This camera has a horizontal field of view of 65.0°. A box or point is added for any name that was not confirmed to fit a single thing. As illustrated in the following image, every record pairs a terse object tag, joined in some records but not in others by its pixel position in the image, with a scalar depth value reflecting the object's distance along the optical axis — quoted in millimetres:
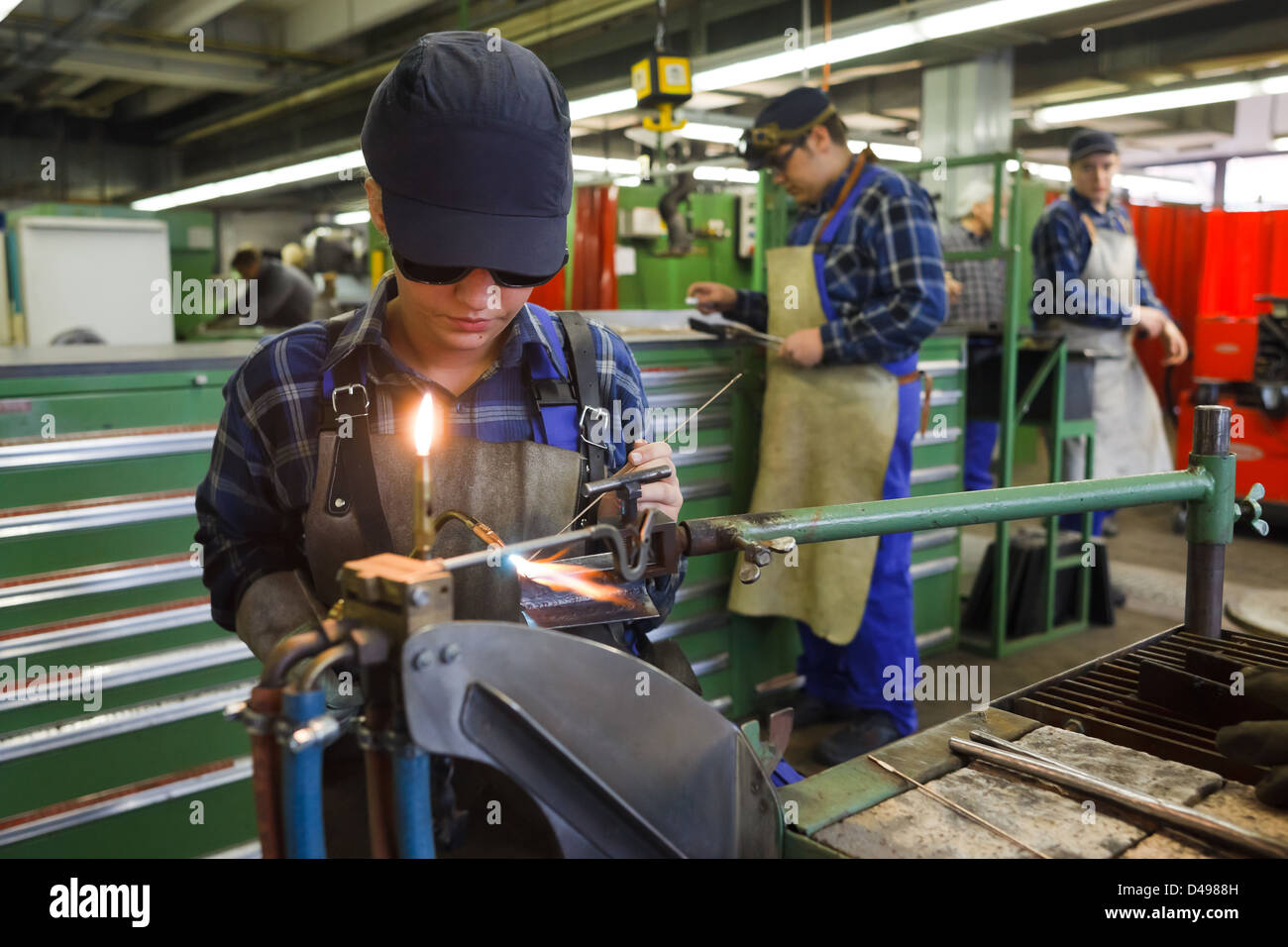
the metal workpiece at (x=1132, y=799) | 847
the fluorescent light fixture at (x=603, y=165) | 10156
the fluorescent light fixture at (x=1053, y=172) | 10531
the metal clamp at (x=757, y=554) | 942
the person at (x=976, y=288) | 4270
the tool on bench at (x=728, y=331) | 2805
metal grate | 1086
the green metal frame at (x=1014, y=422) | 3389
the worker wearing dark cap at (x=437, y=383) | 988
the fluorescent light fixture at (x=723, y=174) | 10070
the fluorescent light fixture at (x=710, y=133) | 7843
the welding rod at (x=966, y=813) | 888
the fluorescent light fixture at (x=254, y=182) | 8195
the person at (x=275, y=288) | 4637
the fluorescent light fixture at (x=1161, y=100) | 6902
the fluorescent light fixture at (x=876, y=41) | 4516
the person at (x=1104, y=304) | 4160
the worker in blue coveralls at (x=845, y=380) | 2650
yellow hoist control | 4242
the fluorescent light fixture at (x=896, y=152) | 9008
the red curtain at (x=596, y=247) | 4680
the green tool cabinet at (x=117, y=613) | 1885
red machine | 5207
